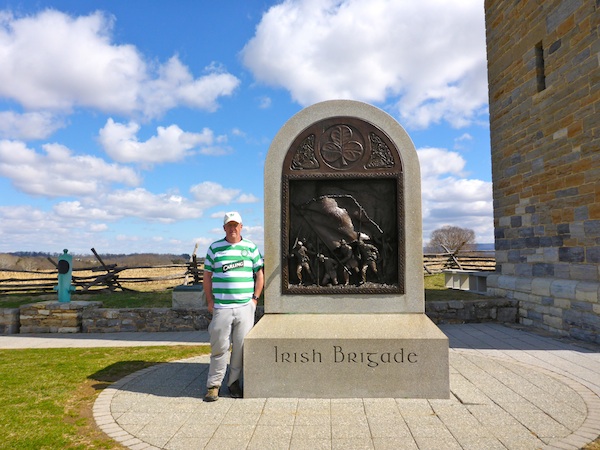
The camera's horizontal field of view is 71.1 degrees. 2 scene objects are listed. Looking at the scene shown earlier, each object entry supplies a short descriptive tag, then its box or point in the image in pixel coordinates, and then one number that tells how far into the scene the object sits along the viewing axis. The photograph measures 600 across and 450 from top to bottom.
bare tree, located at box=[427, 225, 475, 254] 40.00
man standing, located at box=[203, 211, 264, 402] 4.18
